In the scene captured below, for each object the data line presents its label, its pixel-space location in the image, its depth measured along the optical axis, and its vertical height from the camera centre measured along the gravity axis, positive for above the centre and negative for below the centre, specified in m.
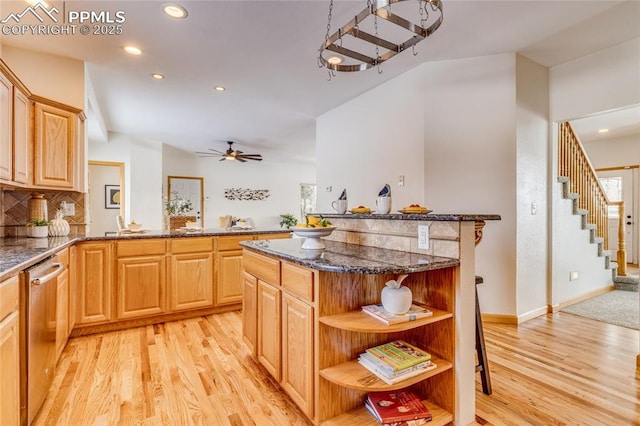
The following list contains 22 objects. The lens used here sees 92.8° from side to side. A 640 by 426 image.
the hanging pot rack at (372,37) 1.55 +1.03
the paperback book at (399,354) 1.53 -0.75
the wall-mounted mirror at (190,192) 7.35 +0.52
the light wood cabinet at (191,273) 3.20 -0.65
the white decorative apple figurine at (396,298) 1.53 -0.43
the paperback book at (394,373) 1.48 -0.79
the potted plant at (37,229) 2.72 -0.15
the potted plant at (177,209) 6.84 +0.10
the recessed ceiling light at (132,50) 2.85 +1.55
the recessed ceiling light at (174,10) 2.26 +1.54
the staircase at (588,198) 3.76 +0.22
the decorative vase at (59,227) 2.87 -0.14
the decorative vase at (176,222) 6.84 -0.20
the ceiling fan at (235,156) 6.32 +1.21
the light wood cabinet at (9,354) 1.29 -0.63
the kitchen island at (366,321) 1.53 -0.55
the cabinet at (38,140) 2.23 +0.63
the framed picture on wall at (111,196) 6.59 +0.36
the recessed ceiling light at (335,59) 3.29 +1.69
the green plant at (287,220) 8.55 -0.19
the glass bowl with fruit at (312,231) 1.93 -0.12
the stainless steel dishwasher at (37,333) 1.50 -0.65
